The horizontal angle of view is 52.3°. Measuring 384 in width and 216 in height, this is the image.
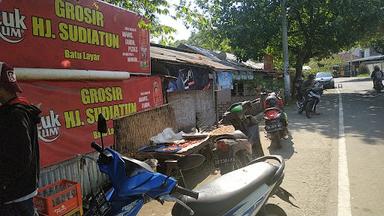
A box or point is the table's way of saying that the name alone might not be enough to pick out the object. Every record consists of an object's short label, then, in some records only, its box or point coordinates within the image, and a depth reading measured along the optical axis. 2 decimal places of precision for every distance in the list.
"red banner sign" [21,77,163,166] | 5.31
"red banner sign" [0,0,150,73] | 4.86
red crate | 4.09
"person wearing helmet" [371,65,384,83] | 23.87
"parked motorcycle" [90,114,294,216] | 2.63
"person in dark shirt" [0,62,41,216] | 2.62
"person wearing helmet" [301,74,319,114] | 14.72
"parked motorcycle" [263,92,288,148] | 8.92
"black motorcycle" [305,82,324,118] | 14.24
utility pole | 19.72
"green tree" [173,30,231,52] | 23.67
